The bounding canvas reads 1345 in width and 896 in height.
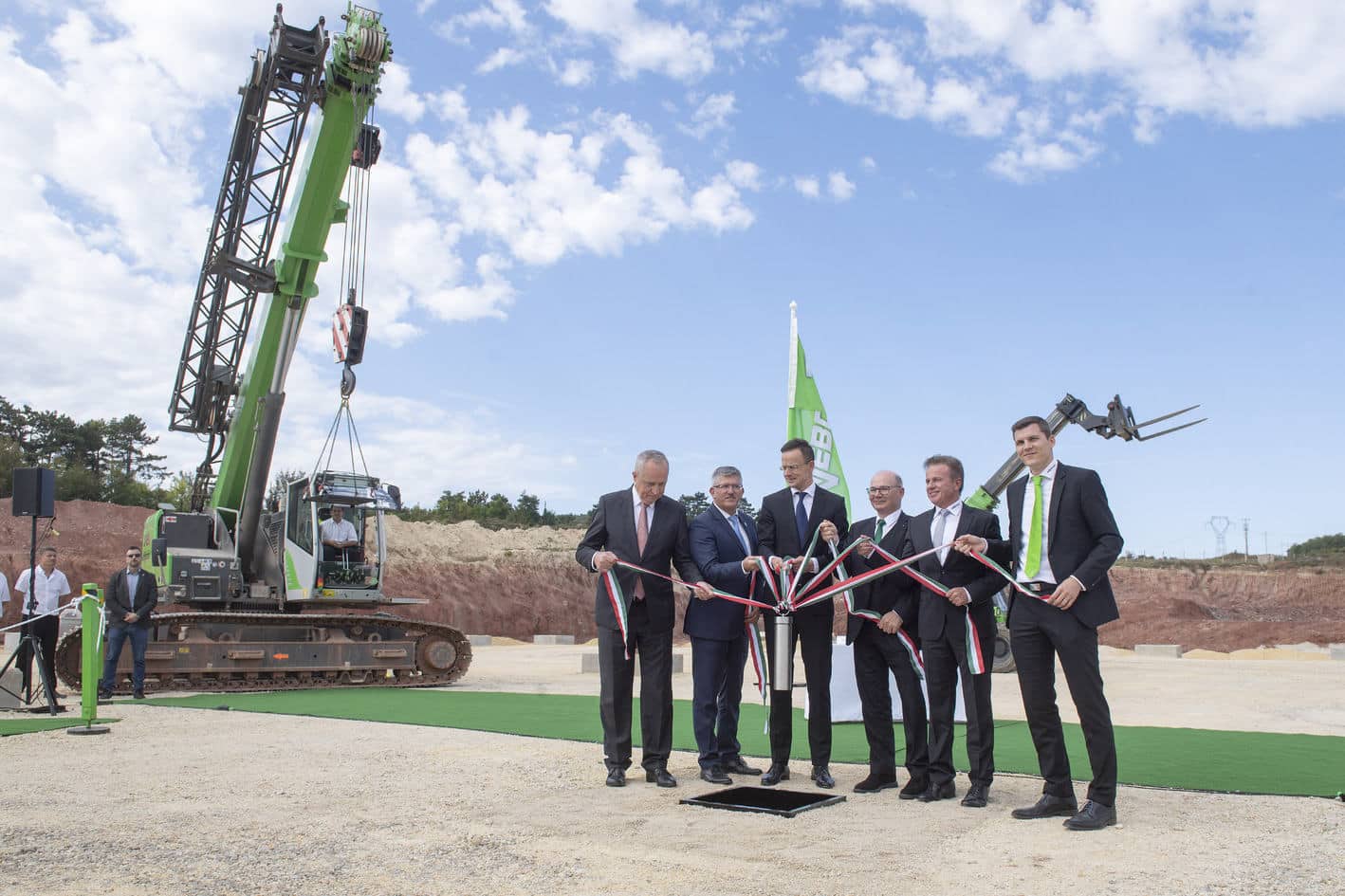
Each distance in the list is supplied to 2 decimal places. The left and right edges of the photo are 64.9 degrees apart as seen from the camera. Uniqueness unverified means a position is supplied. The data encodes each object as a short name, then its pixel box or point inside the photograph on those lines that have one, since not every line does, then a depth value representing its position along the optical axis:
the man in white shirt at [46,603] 10.43
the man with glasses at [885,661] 5.72
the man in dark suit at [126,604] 11.66
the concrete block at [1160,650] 24.69
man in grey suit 5.94
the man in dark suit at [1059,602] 4.84
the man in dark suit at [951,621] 5.41
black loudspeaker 9.86
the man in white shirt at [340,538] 13.76
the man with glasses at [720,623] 6.07
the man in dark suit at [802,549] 5.92
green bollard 8.62
